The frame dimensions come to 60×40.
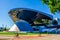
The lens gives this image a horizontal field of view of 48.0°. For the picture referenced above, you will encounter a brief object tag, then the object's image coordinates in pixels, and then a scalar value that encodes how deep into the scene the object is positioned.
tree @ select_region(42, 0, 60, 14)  7.76
